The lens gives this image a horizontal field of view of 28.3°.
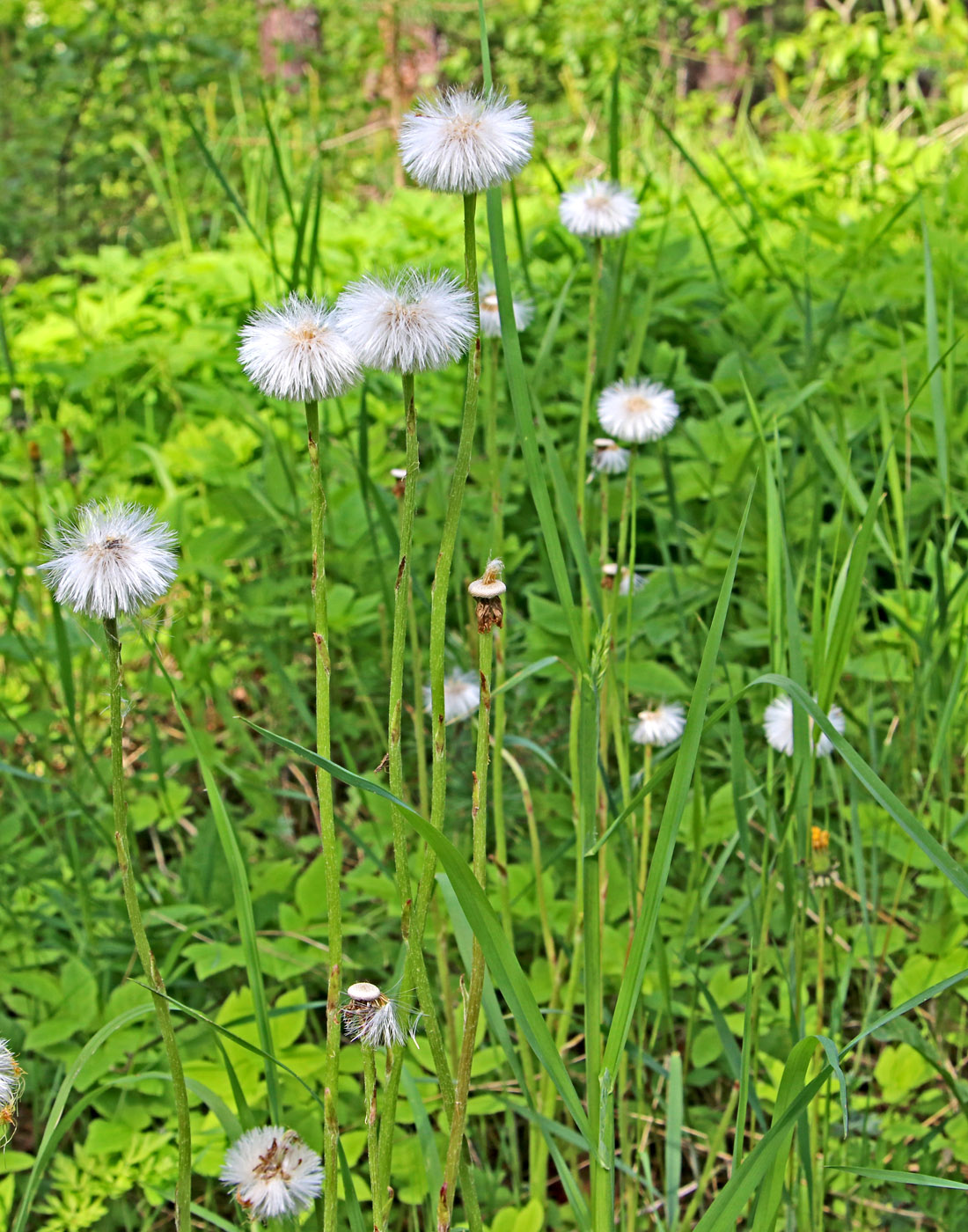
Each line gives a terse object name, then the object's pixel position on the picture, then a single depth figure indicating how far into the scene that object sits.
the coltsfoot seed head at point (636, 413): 0.64
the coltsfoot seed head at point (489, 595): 0.43
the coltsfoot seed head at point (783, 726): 0.62
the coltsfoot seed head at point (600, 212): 0.63
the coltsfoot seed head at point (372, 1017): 0.42
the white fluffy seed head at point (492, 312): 0.62
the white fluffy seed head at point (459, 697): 0.66
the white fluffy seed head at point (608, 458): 0.64
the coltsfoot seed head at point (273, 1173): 0.46
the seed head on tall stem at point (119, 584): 0.42
